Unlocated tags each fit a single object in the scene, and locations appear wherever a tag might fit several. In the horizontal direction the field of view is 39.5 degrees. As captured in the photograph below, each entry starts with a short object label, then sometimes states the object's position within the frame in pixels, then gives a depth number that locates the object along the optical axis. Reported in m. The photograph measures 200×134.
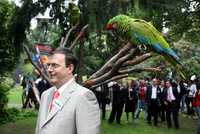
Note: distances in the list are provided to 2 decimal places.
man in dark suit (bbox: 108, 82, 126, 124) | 10.12
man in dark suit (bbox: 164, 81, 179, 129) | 10.18
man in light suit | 2.15
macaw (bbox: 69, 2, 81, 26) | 5.42
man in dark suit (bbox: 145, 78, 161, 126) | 10.22
